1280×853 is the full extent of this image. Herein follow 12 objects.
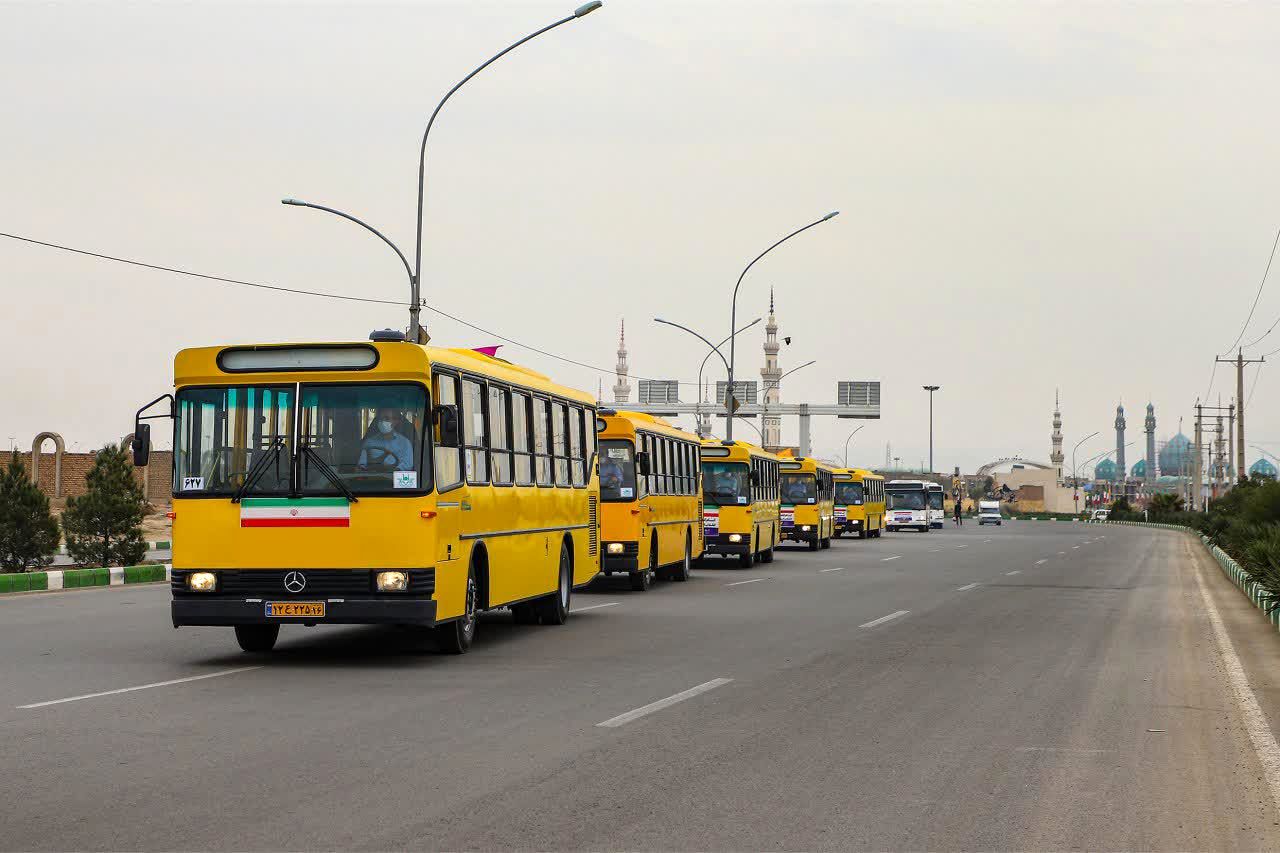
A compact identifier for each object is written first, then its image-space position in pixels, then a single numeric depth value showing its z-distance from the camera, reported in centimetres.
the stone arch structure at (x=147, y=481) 5916
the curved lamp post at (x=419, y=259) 3007
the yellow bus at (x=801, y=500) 4950
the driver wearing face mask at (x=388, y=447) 1344
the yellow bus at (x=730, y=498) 3600
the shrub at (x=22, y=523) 2961
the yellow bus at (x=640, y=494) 2575
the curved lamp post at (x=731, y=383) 5526
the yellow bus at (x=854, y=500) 6494
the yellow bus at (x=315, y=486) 1329
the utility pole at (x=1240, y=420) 7506
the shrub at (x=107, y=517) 3128
